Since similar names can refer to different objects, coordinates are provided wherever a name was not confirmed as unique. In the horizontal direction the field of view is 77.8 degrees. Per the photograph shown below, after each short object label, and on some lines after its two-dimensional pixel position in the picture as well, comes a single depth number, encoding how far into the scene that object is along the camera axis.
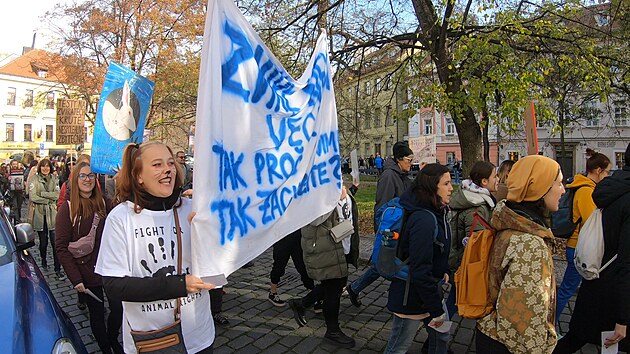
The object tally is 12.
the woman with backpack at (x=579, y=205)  4.00
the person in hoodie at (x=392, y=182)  4.79
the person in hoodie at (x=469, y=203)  4.05
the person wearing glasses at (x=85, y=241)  3.41
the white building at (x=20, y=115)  48.88
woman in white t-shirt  1.82
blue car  1.93
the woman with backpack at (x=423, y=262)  2.66
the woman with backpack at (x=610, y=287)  2.48
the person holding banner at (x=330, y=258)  3.77
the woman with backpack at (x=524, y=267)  2.00
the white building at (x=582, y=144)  32.59
